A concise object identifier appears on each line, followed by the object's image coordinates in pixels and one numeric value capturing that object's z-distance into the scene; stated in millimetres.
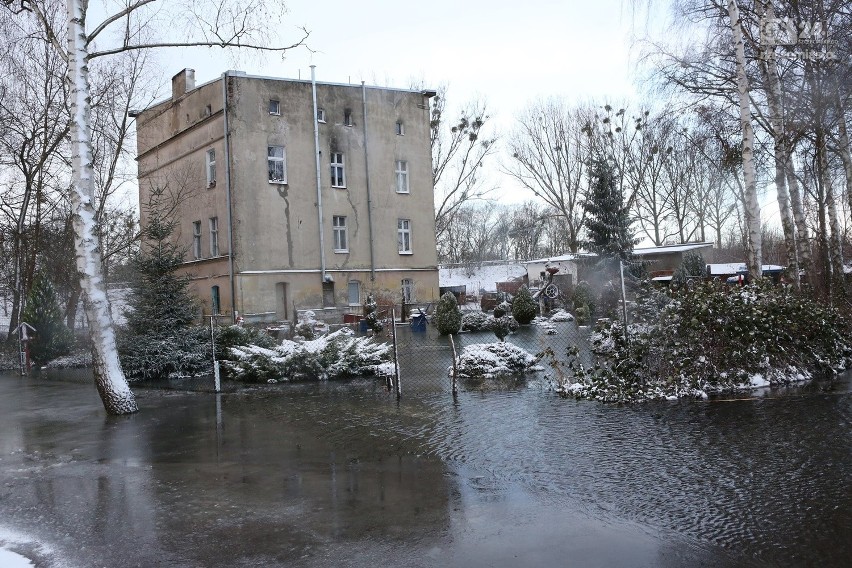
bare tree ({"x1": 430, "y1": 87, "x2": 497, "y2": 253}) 44000
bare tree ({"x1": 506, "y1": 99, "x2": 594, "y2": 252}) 45156
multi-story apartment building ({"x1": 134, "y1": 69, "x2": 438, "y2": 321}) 31031
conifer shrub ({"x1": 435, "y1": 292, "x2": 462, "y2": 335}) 24153
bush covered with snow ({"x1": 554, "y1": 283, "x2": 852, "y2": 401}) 10320
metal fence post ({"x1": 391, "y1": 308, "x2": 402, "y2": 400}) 11422
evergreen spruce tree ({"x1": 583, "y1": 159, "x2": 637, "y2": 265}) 30641
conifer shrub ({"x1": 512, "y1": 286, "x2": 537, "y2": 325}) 27609
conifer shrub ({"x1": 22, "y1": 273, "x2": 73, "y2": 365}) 22891
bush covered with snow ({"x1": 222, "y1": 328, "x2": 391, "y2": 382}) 14445
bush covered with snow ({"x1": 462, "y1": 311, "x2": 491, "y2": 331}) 26812
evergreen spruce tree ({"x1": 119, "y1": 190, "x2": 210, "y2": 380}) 16141
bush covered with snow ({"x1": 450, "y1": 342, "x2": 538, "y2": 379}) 13305
